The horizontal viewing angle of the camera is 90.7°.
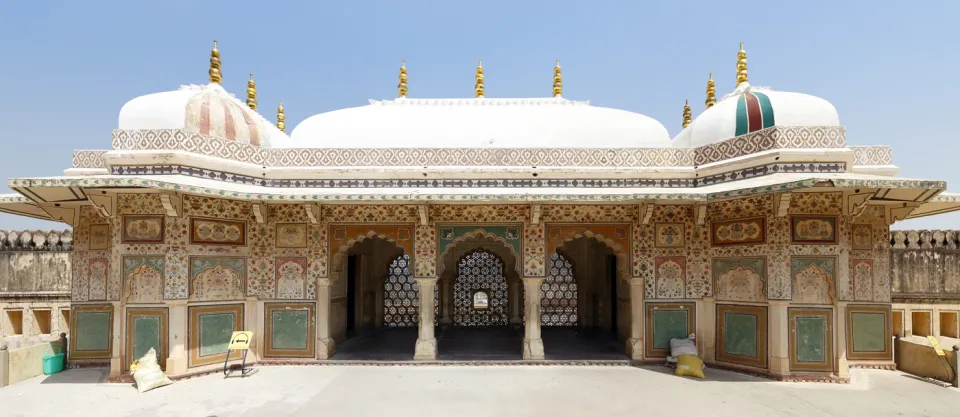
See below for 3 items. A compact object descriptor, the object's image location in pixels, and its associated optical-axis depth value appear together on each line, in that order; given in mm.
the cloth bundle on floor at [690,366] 8577
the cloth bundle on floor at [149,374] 7879
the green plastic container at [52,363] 8992
